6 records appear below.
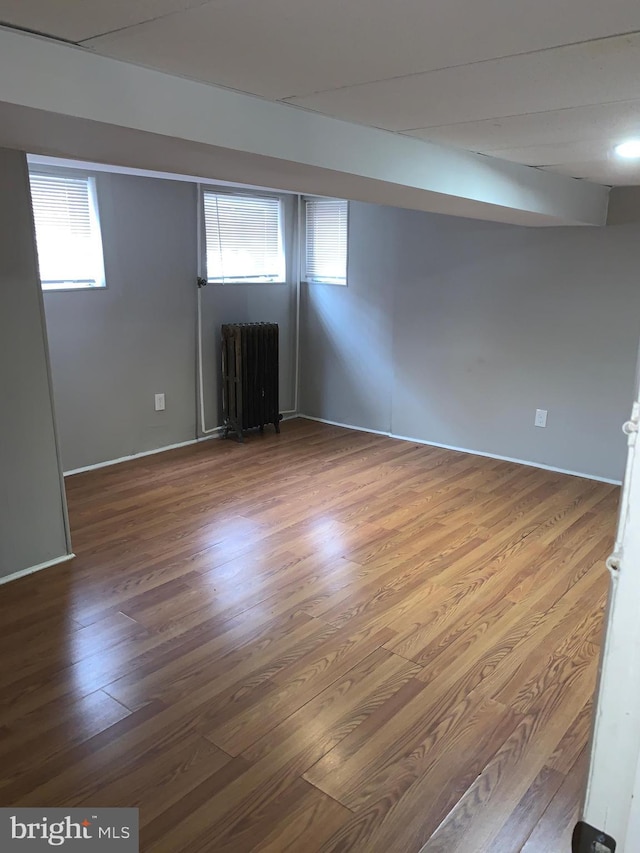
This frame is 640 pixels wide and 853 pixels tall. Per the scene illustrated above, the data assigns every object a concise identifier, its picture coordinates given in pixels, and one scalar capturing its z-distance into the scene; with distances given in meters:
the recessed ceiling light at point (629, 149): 2.29
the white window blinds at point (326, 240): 5.16
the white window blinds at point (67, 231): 3.83
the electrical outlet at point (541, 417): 4.36
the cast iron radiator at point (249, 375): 4.90
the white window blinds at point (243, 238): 4.84
